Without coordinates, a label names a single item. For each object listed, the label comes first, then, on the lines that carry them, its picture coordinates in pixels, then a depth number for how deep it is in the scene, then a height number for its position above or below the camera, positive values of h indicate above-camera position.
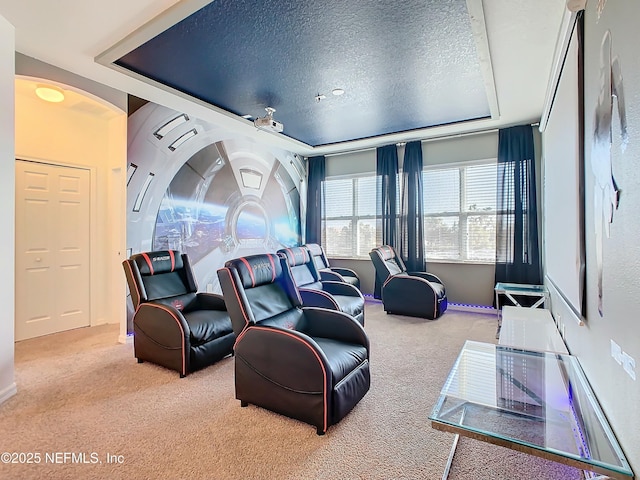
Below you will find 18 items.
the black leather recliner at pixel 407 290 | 4.56 -0.72
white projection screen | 1.76 +0.38
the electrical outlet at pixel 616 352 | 1.20 -0.43
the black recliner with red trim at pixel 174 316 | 2.82 -0.71
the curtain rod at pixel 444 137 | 4.95 +1.67
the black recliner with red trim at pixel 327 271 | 4.92 -0.50
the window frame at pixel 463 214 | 5.09 +0.42
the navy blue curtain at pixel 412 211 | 5.41 +0.49
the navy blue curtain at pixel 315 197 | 6.50 +0.88
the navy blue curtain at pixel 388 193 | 5.63 +0.82
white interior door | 3.73 -0.08
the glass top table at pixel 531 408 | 1.16 -0.76
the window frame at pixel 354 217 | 6.02 +0.46
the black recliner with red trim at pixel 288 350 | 1.99 -0.74
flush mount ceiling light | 3.47 +1.63
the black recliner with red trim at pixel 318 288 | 3.67 -0.61
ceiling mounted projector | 3.96 +1.44
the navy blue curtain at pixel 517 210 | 4.59 +0.42
